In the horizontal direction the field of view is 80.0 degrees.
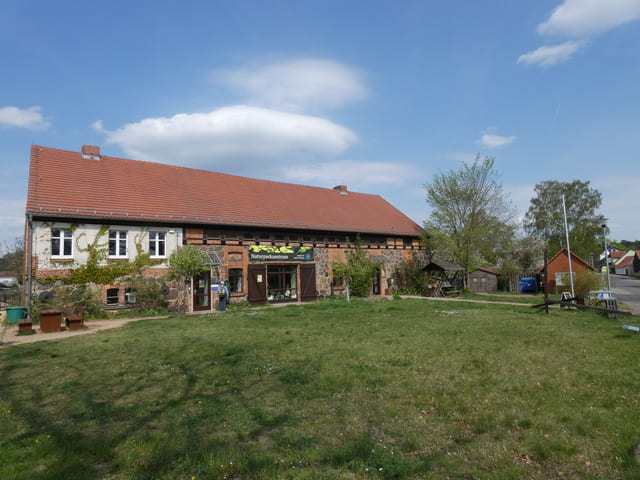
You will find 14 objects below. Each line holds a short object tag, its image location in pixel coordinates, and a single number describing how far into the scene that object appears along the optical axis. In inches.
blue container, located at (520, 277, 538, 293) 1267.2
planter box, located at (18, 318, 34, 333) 518.7
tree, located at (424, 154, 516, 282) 1170.6
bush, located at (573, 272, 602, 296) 952.9
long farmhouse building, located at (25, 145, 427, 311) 680.4
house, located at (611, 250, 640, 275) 3110.2
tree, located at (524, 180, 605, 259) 1765.5
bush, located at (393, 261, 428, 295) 1131.3
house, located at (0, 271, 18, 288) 2450.8
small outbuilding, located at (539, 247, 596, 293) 1167.0
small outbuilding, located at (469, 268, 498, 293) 1333.7
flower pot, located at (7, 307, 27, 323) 612.4
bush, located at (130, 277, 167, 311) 718.5
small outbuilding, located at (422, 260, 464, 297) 1055.7
